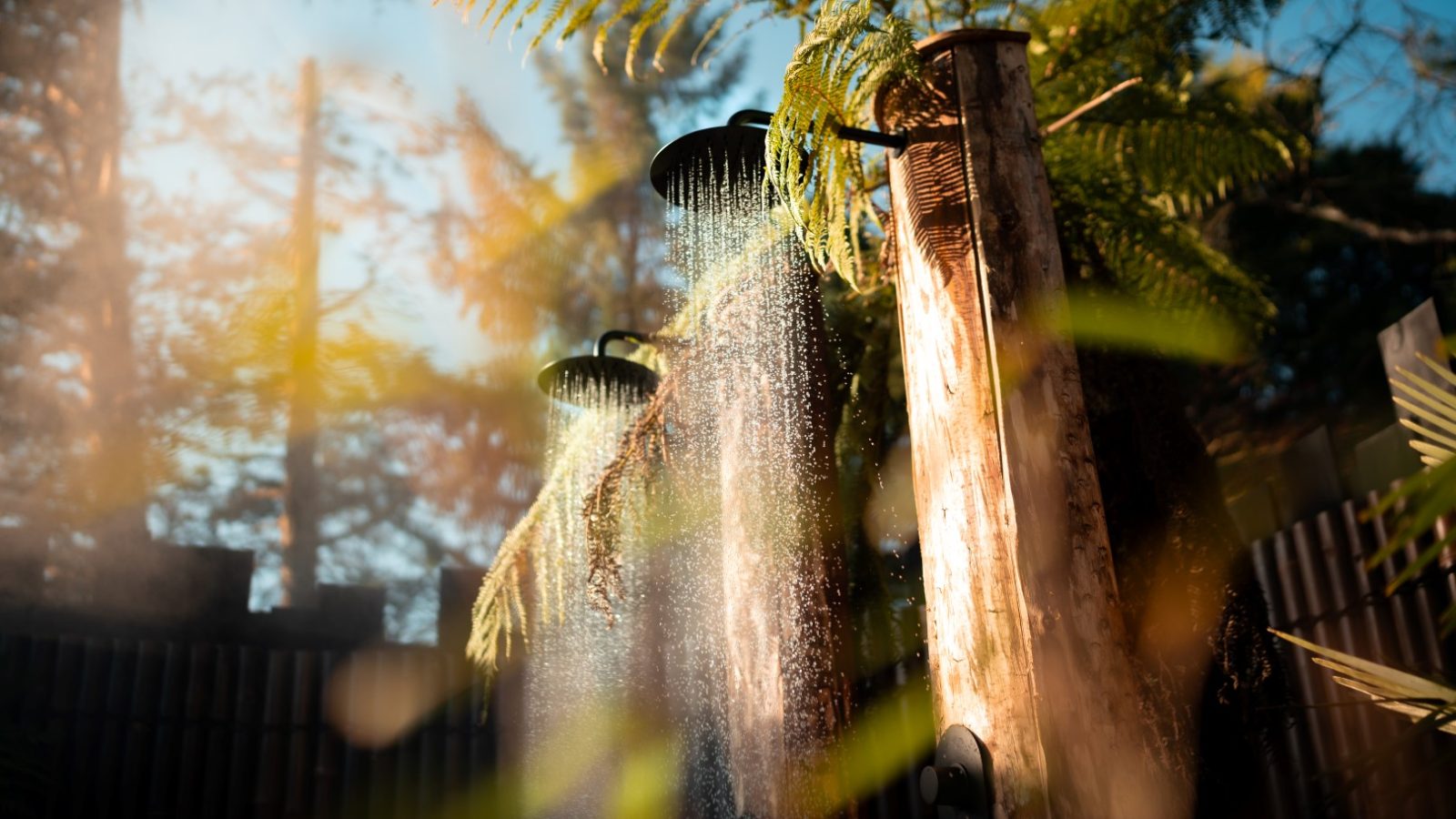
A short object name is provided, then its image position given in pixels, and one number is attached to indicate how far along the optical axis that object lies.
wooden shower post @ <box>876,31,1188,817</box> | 1.63
